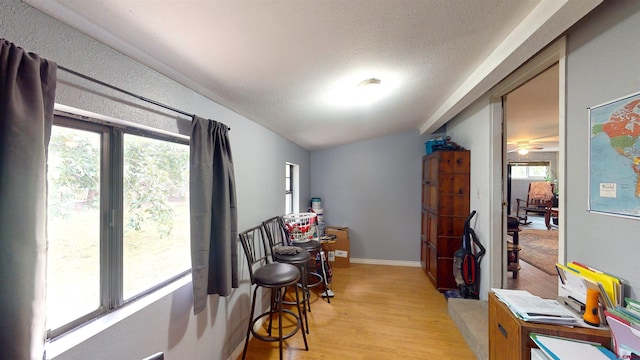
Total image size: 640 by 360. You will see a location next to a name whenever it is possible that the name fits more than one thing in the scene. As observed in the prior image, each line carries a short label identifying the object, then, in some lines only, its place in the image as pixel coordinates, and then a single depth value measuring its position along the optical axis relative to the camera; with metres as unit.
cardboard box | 3.97
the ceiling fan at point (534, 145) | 5.36
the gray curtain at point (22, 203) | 0.66
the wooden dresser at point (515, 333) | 1.02
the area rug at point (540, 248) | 3.72
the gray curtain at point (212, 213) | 1.45
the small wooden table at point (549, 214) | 6.37
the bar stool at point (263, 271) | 1.83
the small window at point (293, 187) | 3.87
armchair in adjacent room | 7.30
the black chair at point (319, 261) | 2.85
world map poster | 1.00
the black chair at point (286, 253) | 2.34
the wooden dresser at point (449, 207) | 2.98
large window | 0.97
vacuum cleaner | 2.59
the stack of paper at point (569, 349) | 0.93
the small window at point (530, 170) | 8.00
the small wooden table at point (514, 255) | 3.20
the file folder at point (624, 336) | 0.86
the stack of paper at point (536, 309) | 1.10
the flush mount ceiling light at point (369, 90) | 1.79
